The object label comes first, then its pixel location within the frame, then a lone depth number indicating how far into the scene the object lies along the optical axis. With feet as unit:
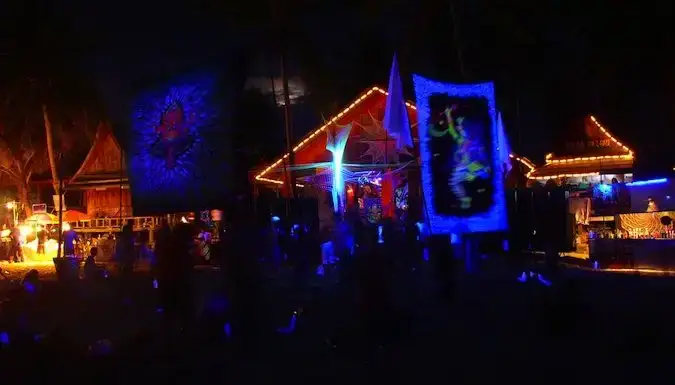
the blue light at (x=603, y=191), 72.79
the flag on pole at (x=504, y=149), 55.52
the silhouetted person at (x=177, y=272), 30.86
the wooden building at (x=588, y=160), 89.19
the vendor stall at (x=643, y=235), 58.49
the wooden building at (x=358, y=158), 77.87
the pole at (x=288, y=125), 69.56
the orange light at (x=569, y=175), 89.86
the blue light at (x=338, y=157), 71.46
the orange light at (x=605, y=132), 94.65
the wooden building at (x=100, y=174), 114.32
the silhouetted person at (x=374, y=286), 28.94
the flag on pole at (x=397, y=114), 48.32
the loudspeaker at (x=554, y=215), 56.90
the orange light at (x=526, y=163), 91.86
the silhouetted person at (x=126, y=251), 45.37
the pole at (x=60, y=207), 53.20
